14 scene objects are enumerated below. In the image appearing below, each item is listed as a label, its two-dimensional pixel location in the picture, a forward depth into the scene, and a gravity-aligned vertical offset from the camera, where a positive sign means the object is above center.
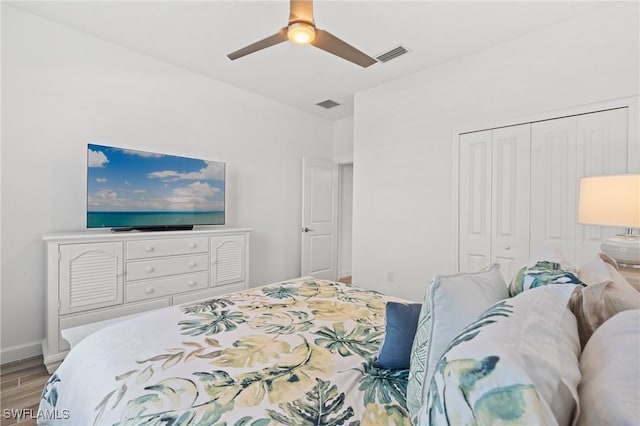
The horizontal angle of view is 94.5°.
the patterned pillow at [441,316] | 0.76 -0.27
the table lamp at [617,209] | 1.61 +0.04
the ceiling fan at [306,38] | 1.77 +1.15
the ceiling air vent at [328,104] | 4.42 +1.67
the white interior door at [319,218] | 4.70 -0.09
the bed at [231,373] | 0.84 -0.56
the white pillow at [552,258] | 1.21 -0.19
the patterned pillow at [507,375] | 0.38 -0.23
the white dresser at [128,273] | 2.35 -0.59
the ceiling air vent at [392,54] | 3.02 +1.68
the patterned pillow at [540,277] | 0.92 -0.20
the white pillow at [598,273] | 0.97 -0.20
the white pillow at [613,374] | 0.42 -0.26
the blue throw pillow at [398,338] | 1.06 -0.45
